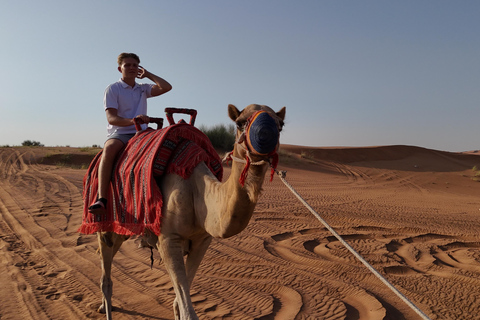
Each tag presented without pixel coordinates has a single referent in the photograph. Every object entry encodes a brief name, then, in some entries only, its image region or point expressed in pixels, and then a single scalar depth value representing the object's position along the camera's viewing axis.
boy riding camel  3.87
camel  2.38
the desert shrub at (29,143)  45.84
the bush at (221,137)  26.91
